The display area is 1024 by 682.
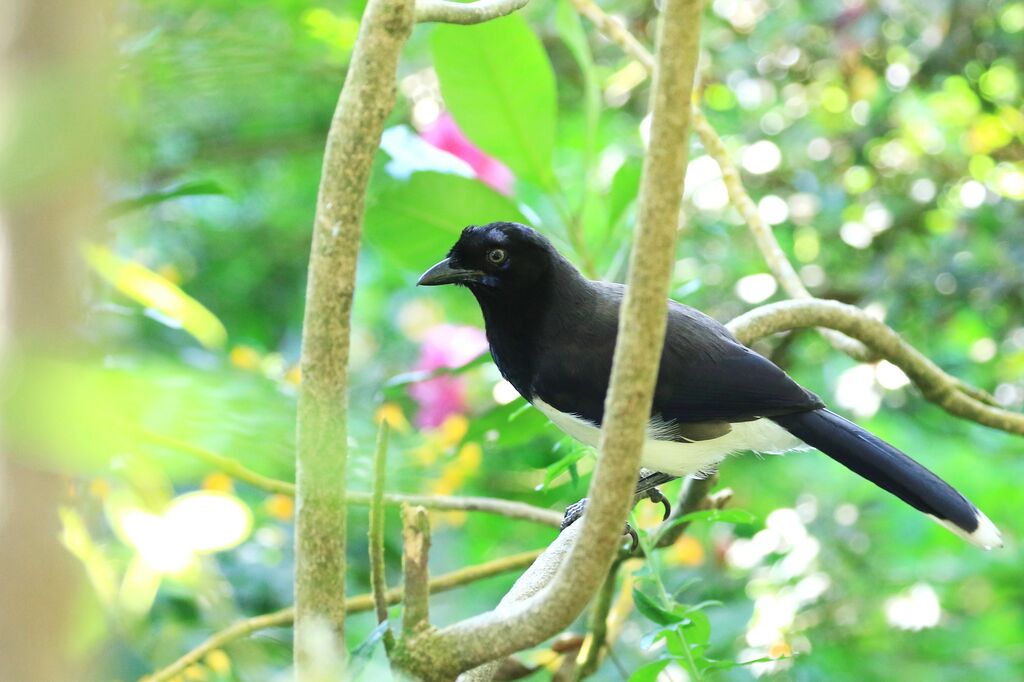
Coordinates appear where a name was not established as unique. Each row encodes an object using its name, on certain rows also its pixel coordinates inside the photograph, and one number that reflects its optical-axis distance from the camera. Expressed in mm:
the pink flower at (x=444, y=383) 6457
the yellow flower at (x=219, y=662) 4130
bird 4227
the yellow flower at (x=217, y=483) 4737
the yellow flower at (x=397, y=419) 5627
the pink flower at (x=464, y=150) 6648
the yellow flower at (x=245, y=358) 4586
